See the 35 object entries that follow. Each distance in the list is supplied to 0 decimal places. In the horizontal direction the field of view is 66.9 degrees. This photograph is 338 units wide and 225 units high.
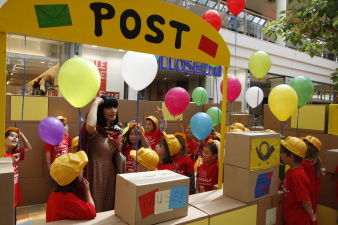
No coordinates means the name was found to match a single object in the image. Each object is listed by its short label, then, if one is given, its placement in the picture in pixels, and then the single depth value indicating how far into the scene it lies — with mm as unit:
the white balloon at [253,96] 5086
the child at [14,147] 2590
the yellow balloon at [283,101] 2646
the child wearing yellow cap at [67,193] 1268
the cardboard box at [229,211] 1427
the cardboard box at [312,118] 3615
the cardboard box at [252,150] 1603
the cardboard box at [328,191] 2461
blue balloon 3115
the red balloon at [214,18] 3460
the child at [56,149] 3720
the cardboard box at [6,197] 879
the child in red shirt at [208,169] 2332
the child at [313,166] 2229
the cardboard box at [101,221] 1233
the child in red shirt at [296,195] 1832
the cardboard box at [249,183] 1605
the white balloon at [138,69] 2135
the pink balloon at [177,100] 3580
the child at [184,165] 2633
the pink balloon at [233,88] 4008
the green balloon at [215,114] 4216
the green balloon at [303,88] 3186
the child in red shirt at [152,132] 3518
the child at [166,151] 2535
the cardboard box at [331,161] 2422
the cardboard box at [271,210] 1688
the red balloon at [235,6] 3277
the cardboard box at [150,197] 1174
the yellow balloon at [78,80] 1675
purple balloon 3078
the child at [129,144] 2795
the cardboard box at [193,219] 1272
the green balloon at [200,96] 4742
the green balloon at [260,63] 3506
